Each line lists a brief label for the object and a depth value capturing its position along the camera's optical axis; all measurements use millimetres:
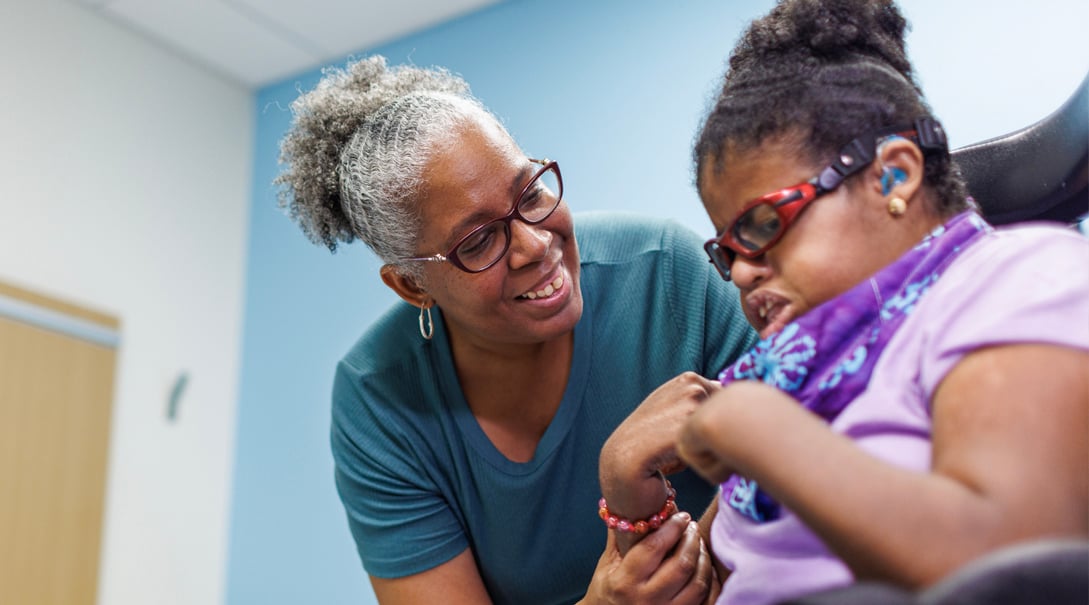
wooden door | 2877
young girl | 650
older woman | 1418
